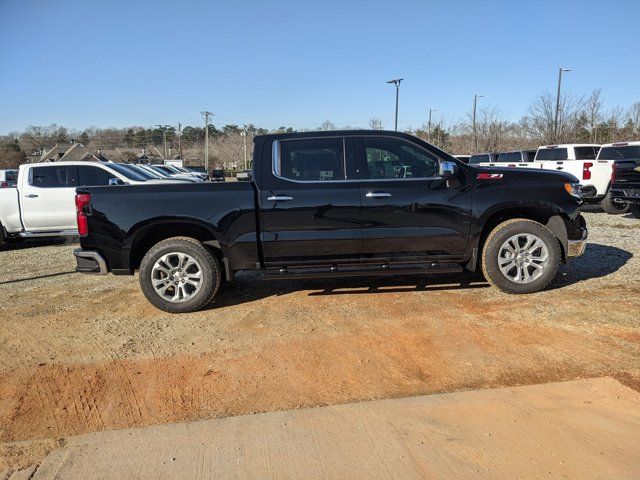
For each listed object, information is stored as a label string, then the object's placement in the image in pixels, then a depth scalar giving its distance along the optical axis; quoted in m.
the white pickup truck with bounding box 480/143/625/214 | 12.45
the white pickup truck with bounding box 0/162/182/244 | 9.80
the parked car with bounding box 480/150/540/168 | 18.62
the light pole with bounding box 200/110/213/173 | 63.76
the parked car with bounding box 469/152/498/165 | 21.25
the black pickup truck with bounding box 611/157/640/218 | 10.73
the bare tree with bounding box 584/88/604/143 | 35.19
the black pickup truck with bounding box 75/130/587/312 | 5.20
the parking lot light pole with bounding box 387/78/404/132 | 33.81
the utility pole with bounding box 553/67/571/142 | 30.58
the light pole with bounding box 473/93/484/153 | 41.75
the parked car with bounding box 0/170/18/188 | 22.39
